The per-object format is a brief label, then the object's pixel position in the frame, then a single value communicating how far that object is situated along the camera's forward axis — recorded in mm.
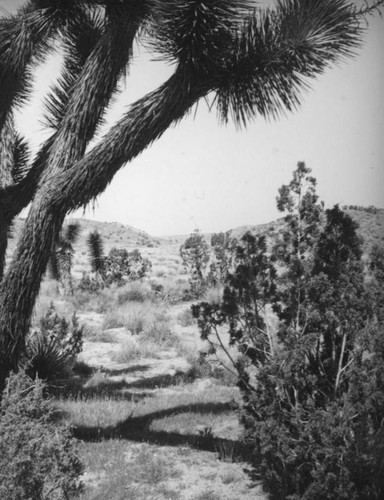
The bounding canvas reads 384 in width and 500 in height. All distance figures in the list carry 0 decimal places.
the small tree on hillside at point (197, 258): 15805
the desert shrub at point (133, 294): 14664
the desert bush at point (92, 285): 17356
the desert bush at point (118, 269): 19453
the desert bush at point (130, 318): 10555
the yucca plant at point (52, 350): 5808
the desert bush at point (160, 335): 9172
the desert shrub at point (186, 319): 11288
